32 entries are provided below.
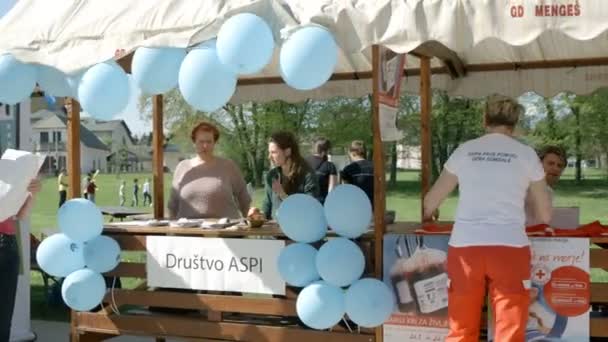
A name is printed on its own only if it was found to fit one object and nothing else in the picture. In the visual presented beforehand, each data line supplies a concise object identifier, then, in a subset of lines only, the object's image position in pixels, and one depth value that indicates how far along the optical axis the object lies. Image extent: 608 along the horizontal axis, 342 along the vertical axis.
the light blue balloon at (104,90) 4.41
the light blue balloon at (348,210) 4.26
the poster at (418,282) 4.41
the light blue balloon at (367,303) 4.19
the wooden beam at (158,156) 6.32
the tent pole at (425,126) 5.37
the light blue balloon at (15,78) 4.73
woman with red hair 5.72
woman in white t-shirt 3.82
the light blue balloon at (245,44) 3.88
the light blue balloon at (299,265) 4.34
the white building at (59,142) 73.94
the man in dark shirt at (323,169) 7.54
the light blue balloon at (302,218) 4.38
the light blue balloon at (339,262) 4.20
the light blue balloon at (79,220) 4.99
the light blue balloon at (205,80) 4.00
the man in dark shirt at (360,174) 7.07
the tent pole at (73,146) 5.23
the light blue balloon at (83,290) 4.91
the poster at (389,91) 4.39
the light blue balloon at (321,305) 4.18
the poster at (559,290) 4.14
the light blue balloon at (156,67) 4.27
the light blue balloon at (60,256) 4.96
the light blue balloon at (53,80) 4.89
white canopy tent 3.63
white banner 4.82
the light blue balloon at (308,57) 3.80
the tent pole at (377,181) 4.35
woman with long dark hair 5.45
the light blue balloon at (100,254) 5.06
